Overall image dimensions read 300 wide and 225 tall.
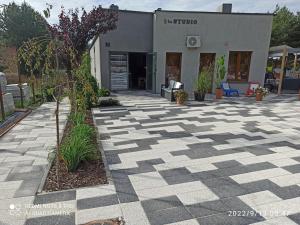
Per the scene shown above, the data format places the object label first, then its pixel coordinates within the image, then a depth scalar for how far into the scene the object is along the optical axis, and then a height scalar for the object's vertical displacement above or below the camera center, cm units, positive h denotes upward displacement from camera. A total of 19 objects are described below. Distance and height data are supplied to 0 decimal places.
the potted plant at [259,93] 1112 -123
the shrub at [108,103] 981 -153
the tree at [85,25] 944 +150
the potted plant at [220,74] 1152 -42
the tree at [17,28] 2766 +381
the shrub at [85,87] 428 -72
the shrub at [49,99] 1128 -165
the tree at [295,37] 2602 +305
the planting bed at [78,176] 365 -174
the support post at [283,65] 1245 +5
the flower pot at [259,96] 1111 -133
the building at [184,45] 1257 +100
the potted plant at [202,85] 1065 -87
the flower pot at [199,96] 1083 -133
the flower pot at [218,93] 1150 -126
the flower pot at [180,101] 1001 -144
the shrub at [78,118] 593 -133
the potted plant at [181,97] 995 -127
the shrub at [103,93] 1112 -130
